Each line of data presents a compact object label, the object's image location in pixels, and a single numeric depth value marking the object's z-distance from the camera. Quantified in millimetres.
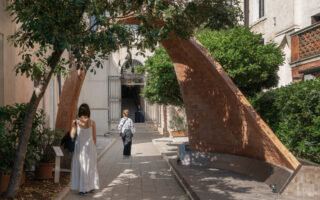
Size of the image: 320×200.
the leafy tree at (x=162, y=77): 13805
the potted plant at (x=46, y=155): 8234
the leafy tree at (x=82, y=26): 5590
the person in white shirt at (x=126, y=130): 14133
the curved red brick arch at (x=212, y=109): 8078
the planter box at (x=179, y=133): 24041
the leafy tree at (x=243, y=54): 12875
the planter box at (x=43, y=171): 8227
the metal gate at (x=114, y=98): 27719
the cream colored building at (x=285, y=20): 16219
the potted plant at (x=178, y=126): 24141
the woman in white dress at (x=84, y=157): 7176
